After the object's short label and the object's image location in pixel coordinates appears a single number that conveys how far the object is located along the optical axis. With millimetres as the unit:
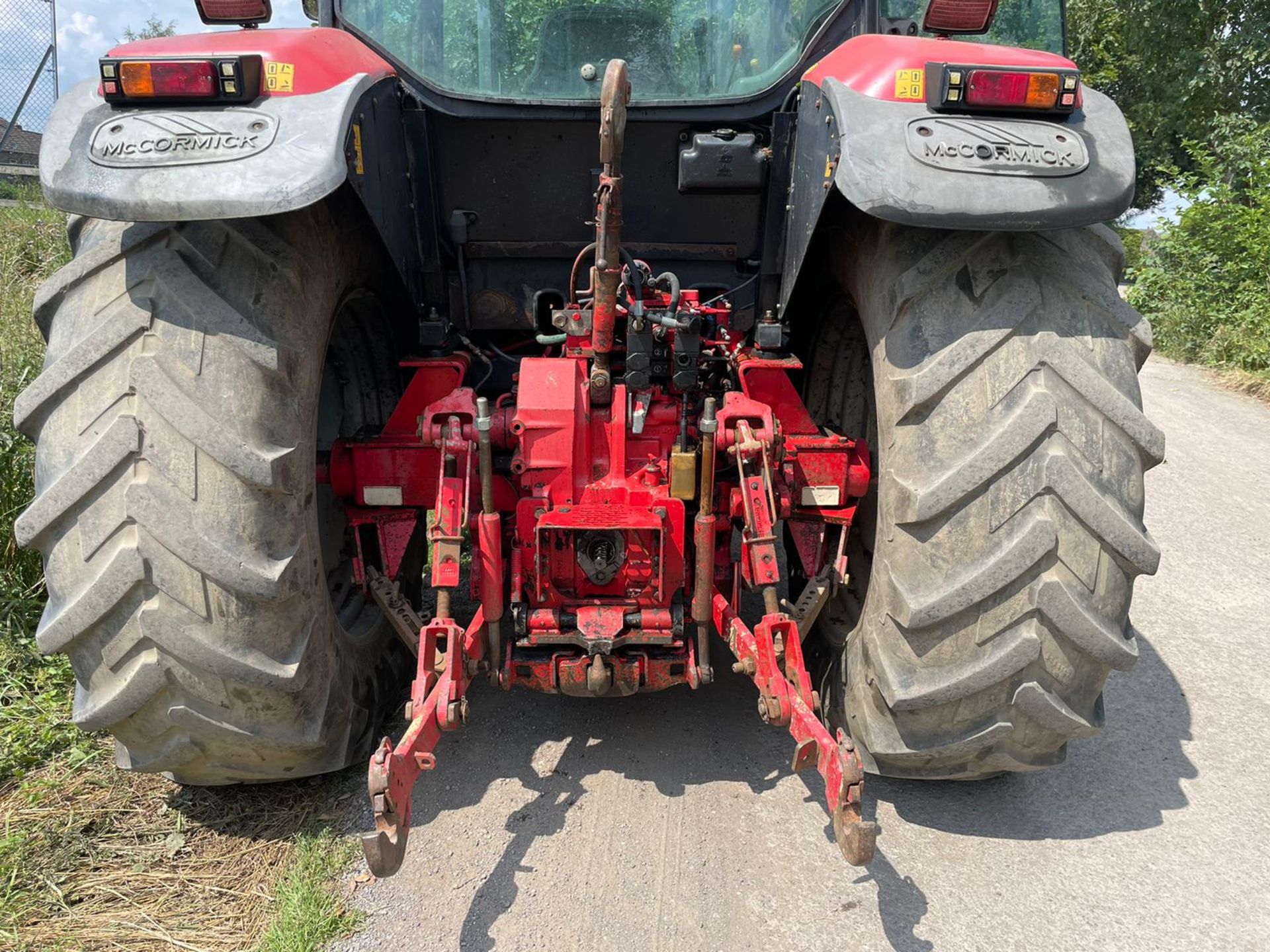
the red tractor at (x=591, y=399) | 1945
